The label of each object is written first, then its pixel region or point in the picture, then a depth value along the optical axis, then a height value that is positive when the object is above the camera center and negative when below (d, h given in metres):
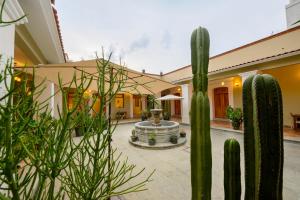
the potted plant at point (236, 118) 9.21 -0.89
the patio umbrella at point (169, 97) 11.97 +0.57
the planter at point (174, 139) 7.28 -1.67
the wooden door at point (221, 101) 13.30 +0.23
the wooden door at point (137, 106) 20.18 -0.17
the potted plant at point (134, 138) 7.91 -1.73
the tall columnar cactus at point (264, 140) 1.50 -0.38
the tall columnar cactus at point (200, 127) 2.02 -0.33
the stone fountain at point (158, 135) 7.19 -1.54
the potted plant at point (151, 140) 7.06 -1.67
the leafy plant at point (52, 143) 0.65 -0.20
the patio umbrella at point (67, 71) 3.66 +0.92
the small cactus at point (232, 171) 1.85 -0.84
